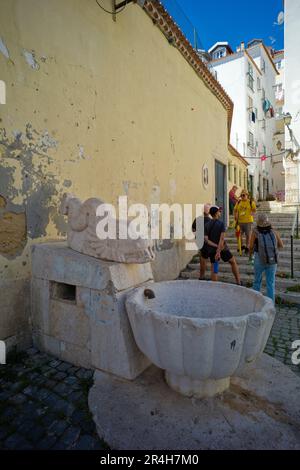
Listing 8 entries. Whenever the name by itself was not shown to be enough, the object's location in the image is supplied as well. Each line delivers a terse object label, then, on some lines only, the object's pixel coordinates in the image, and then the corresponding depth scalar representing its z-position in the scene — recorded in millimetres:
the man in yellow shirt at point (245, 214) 6566
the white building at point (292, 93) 13094
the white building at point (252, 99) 20422
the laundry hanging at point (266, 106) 24484
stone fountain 1736
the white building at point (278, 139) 29059
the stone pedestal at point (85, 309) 2273
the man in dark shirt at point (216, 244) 5000
